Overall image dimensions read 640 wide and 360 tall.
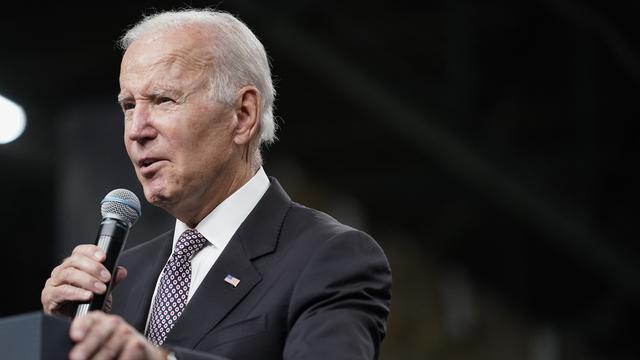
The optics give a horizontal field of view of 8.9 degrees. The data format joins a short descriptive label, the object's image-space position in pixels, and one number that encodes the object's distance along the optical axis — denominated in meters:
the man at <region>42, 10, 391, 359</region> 4.66
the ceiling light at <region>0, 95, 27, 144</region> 8.99
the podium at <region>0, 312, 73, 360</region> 4.39
